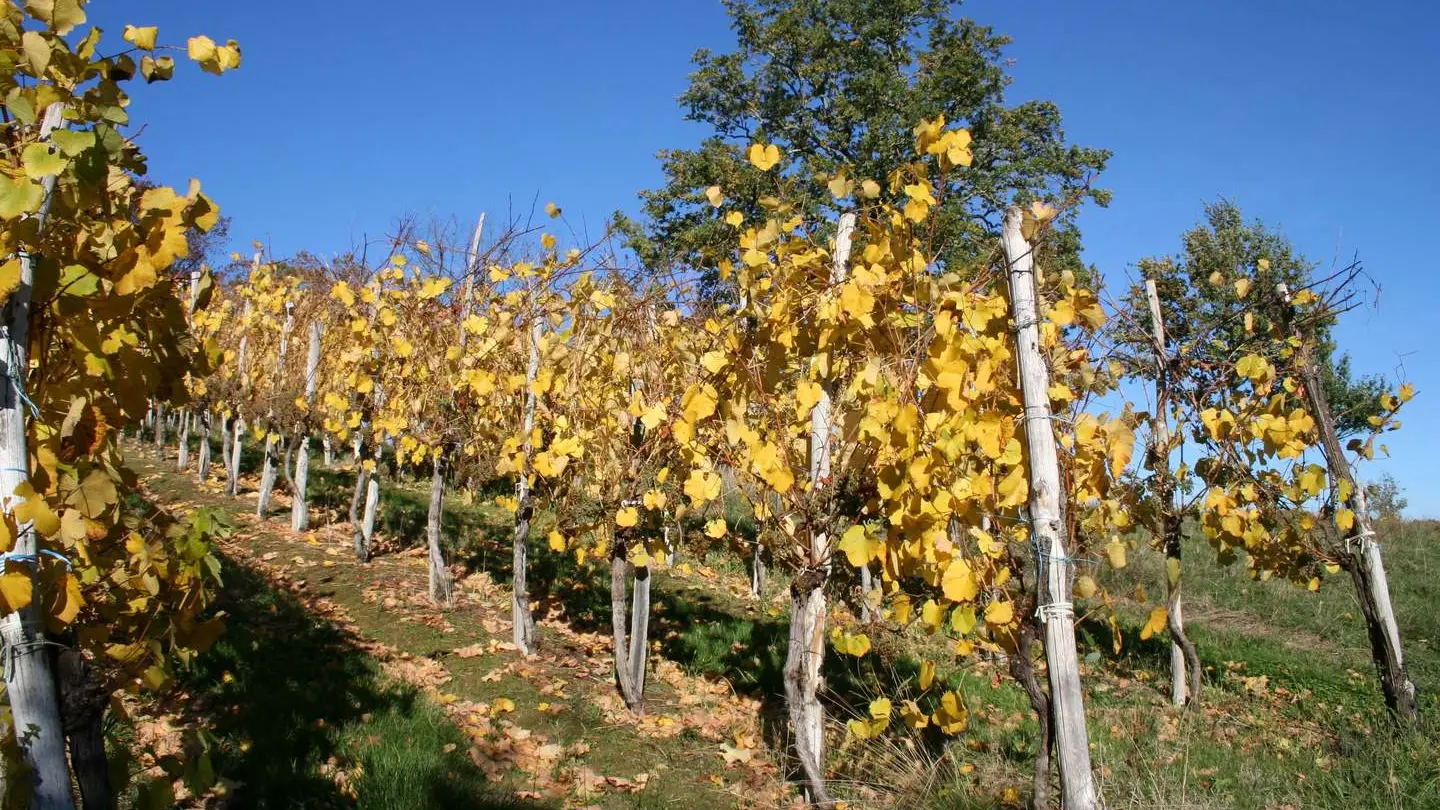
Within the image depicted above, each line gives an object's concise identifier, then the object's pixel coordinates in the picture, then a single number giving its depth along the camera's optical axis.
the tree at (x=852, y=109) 16.89
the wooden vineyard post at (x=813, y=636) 3.72
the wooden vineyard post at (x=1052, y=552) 2.49
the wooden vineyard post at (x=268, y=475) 10.03
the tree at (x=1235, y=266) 14.54
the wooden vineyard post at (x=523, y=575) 6.32
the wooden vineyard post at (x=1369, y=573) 5.56
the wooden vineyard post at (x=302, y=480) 9.76
